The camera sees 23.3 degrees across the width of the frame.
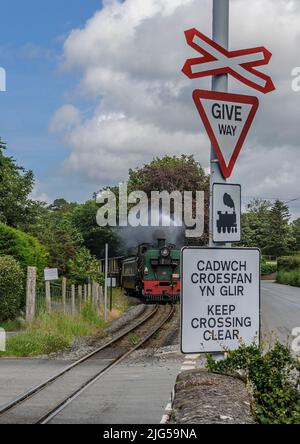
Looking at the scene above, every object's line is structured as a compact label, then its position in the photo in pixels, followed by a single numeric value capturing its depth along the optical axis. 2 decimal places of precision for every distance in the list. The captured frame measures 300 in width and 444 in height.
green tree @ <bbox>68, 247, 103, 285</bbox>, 40.72
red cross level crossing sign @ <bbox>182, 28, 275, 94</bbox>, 5.17
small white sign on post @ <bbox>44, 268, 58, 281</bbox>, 20.55
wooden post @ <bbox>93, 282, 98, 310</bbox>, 29.08
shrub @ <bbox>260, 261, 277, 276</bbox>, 92.88
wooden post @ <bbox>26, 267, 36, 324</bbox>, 19.97
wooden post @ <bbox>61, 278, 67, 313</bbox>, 23.38
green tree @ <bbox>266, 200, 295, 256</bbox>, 106.88
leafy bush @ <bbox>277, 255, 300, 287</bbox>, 65.12
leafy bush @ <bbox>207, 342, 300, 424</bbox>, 5.31
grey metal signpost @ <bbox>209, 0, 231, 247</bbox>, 5.23
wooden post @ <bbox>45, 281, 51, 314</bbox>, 21.16
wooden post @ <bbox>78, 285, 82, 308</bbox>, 26.60
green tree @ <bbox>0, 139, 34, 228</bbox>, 36.84
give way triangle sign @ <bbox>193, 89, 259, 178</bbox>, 5.15
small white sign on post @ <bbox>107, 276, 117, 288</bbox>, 28.34
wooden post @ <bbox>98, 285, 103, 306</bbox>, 33.66
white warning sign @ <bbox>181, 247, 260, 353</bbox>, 4.95
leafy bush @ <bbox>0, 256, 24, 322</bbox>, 20.41
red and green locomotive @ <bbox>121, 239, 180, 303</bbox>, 37.81
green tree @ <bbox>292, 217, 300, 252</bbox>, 112.69
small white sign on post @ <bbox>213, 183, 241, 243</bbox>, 5.16
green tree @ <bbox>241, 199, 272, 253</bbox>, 105.76
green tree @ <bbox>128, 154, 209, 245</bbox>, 56.31
